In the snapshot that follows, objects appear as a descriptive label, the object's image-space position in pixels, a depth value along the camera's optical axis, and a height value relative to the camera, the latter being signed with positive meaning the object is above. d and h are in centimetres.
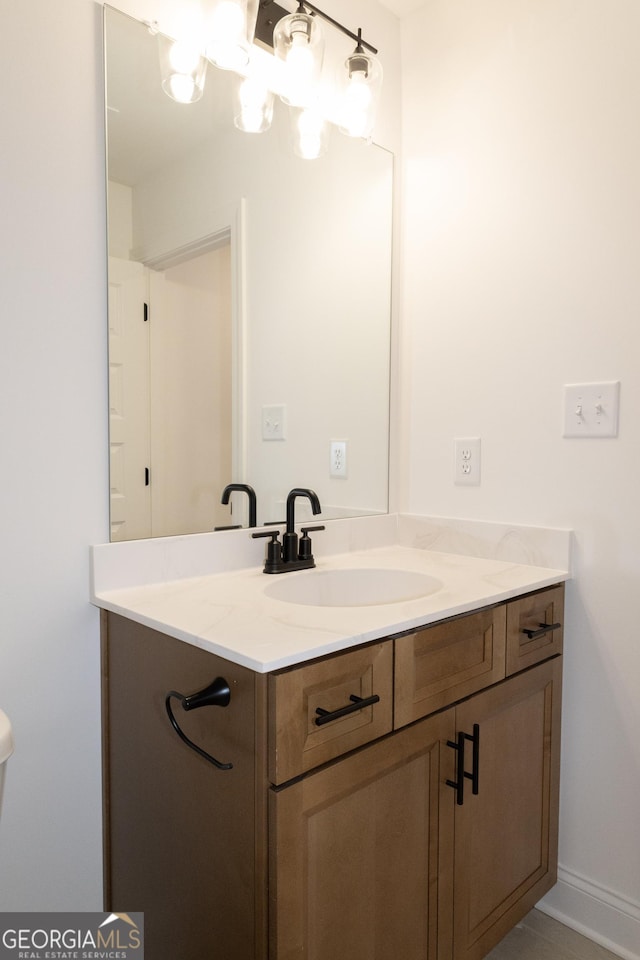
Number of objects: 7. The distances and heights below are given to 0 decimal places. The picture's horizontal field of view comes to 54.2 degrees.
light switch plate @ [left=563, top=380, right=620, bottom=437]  137 +9
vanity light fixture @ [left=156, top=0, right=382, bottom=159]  131 +86
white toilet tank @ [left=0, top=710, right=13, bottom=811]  84 -40
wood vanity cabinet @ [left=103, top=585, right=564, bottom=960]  89 -58
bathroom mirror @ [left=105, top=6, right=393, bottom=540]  125 +33
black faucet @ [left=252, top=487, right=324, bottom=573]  141 -23
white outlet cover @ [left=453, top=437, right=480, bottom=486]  164 -3
